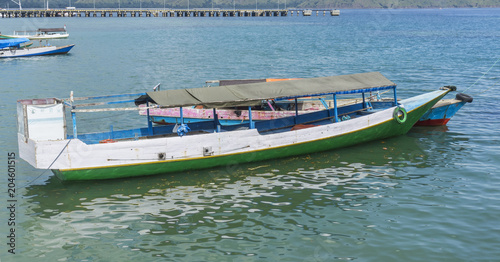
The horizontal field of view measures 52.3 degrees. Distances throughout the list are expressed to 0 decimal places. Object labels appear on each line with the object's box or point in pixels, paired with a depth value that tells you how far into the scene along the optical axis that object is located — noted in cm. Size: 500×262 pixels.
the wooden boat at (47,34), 7400
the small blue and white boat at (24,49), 5399
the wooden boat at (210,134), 1638
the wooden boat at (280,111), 2353
